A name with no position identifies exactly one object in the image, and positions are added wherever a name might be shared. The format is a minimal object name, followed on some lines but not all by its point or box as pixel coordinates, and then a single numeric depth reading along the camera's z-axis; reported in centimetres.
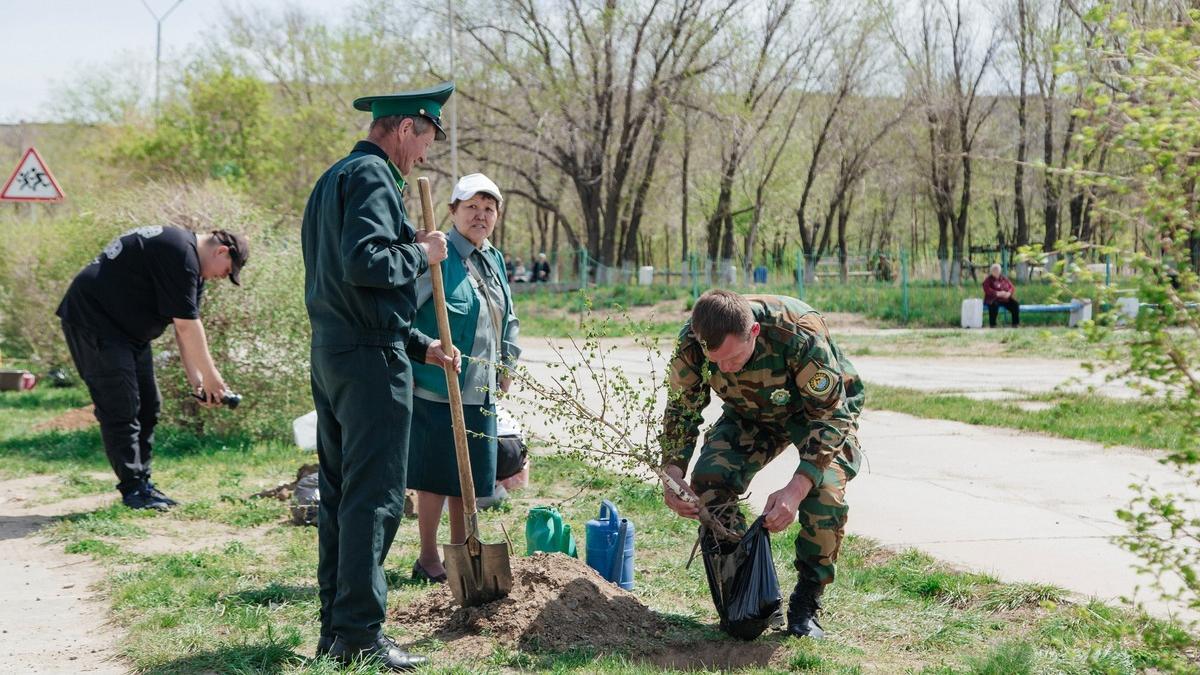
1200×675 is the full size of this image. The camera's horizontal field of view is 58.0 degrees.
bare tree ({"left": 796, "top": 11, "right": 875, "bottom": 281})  3562
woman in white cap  505
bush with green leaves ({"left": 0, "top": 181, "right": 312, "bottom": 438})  923
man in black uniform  657
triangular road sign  1241
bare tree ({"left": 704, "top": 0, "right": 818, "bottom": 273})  3331
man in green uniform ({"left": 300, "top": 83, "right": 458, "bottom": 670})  373
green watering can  514
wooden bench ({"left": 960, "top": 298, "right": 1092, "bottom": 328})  2372
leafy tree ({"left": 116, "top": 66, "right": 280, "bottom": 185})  2164
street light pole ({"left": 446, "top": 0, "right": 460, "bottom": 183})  2894
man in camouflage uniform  412
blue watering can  493
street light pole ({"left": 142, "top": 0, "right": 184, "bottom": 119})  3094
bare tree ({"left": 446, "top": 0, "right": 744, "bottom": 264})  3170
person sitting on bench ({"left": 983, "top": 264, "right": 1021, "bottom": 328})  2356
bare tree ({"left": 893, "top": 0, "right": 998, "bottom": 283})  3547
